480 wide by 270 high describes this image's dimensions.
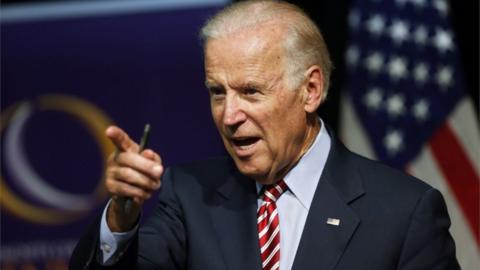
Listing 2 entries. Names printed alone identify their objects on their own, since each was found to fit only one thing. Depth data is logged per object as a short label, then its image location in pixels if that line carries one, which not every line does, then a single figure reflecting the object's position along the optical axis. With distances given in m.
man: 5.13
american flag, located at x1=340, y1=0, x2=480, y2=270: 9.53
